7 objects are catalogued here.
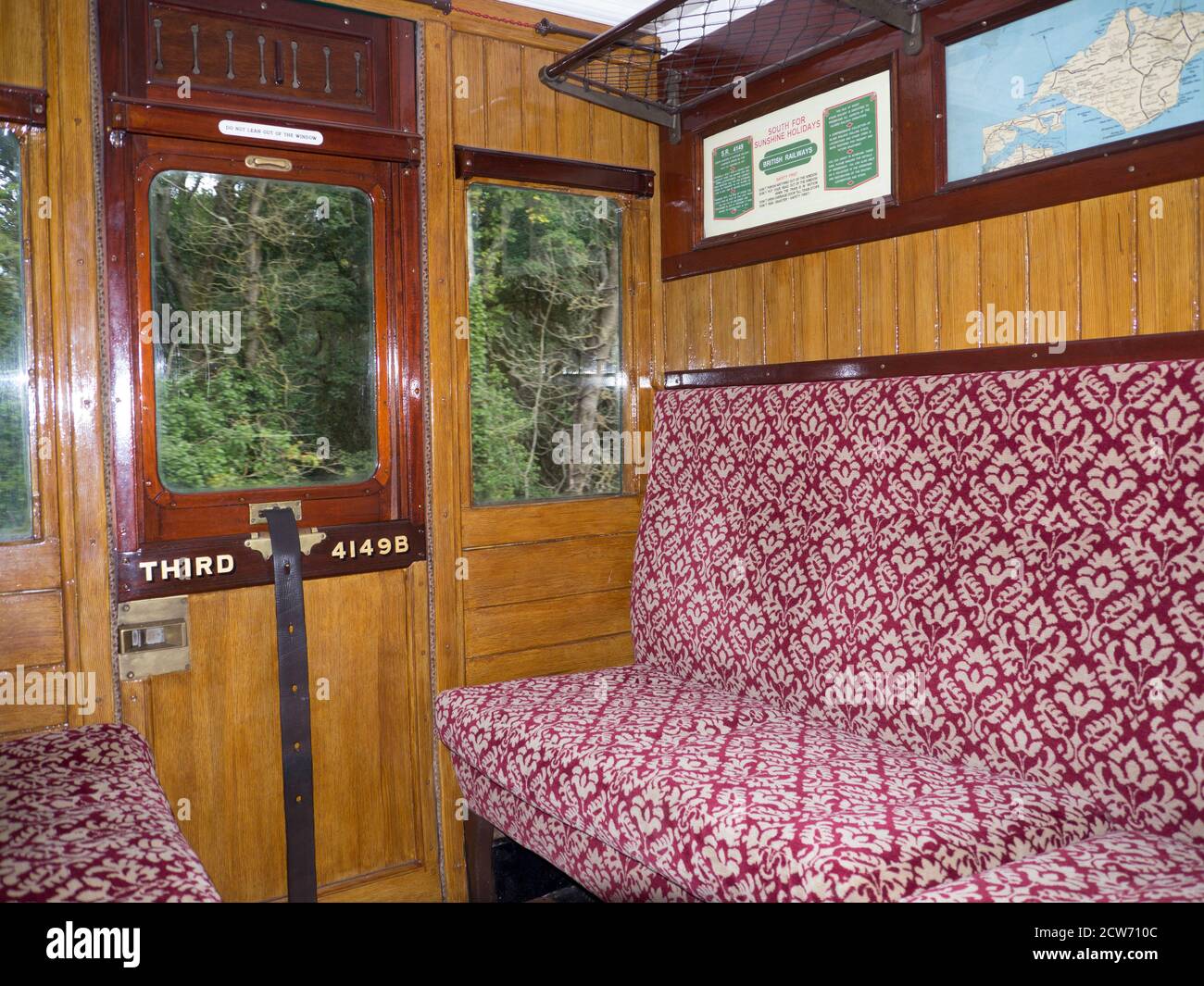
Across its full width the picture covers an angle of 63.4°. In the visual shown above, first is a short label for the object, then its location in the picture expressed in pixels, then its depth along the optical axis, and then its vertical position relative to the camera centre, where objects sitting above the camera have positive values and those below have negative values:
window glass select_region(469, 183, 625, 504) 3.39 +0.36
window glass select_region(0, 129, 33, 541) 2.62 +0.24
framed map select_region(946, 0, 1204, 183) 2.12 +0.83
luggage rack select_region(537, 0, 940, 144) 2.80 +1.29
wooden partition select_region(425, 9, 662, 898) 3.27 -0.11
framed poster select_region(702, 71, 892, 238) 2.85 +0.89
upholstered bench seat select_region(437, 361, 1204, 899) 1.93 -0.55
